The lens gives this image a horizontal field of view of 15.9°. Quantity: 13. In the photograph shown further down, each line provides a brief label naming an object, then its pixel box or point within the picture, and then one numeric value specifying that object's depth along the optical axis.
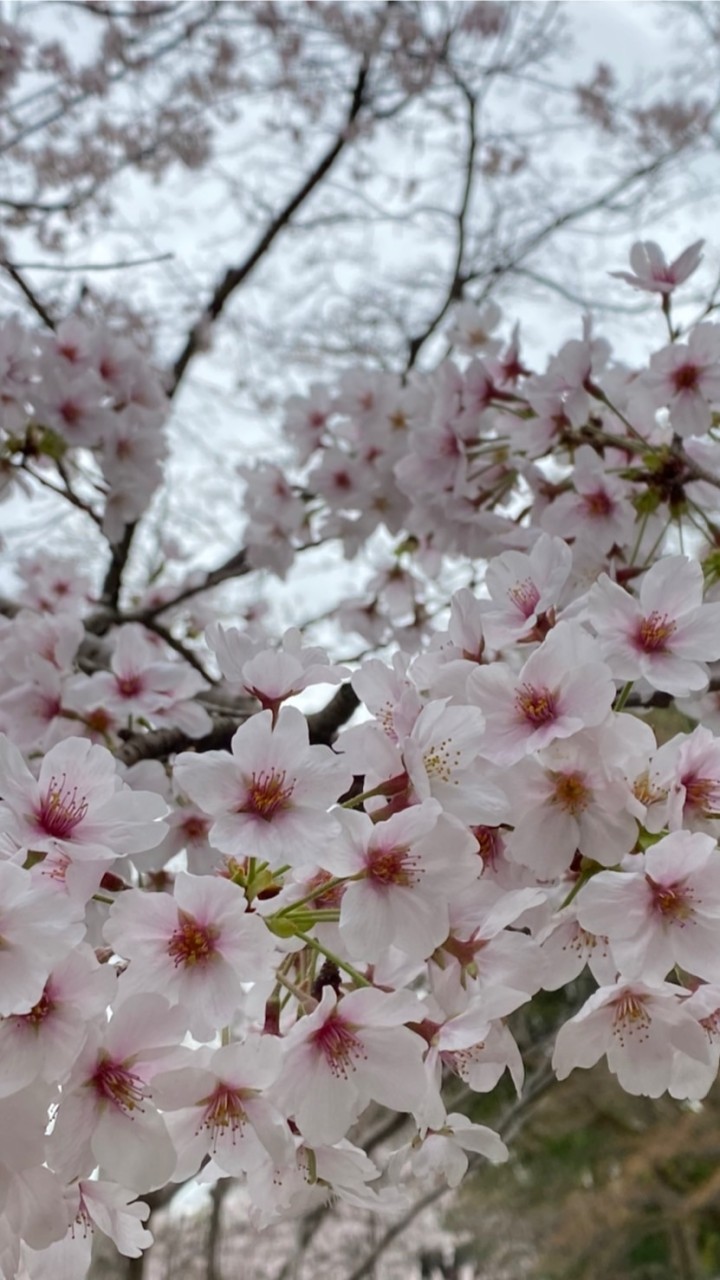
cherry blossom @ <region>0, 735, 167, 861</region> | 0.55
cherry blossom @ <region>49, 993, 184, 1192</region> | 0.54
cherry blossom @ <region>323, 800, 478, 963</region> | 0.55
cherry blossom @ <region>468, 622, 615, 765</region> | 0.56
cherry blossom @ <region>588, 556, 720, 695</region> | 0.58
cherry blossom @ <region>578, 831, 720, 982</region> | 0.55
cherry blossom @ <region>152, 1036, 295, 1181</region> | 0.54
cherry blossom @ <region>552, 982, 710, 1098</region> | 0.56
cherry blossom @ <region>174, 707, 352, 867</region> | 0.55
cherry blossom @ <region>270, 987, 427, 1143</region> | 0.55
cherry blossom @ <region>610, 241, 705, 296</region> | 0.85
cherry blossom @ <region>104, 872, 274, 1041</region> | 0.54
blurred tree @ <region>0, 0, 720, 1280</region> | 3.19
